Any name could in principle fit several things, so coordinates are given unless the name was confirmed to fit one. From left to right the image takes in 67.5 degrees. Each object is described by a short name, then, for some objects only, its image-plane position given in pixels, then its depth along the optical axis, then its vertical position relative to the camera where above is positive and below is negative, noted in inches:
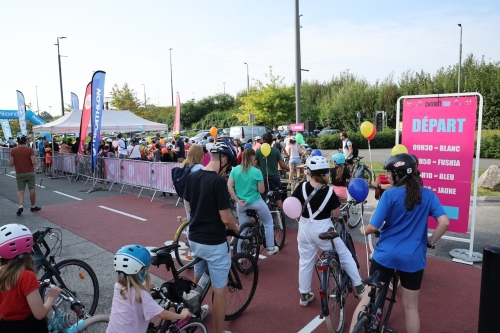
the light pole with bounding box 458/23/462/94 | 1396.9 +246.8
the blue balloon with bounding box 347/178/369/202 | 170.4 -30.1
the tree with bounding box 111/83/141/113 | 1635.1 +128.5
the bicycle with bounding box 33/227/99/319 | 139.7 -58.7
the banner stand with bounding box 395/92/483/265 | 220.8 -79.1
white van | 1260.7 -18.7
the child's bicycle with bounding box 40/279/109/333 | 120.4 -62.8
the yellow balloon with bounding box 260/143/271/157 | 289.0 -18.3
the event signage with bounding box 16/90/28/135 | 876.3 +49.1
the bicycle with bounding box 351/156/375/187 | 377.6 -55.3
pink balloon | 150.1 -33.0
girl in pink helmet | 98.5 -41.3
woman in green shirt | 219.6 -36.9
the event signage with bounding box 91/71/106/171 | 532.1 +31.3
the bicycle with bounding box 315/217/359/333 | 140.4 -66.4
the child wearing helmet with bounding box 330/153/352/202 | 251.8 -36.4
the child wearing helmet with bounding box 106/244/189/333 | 99.4 -45.6
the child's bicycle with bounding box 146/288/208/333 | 114.5 -61.6
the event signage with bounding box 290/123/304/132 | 624.3 -4.0
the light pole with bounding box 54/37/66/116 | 1253.1 +237.1
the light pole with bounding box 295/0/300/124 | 585.0 +108.6
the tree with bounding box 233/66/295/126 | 1365.7 +84.6
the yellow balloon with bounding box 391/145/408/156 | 213.5 -15.2
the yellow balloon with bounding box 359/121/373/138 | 242.2 -3.8
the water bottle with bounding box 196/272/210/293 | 143.0 -58.8
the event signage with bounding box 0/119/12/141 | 1348.4 +10.6
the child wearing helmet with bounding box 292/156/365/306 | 154.9 -37.2
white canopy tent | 694.5 +9.5
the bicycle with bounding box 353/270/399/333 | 116.4 -60.0
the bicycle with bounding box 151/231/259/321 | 121.4 -64.5
